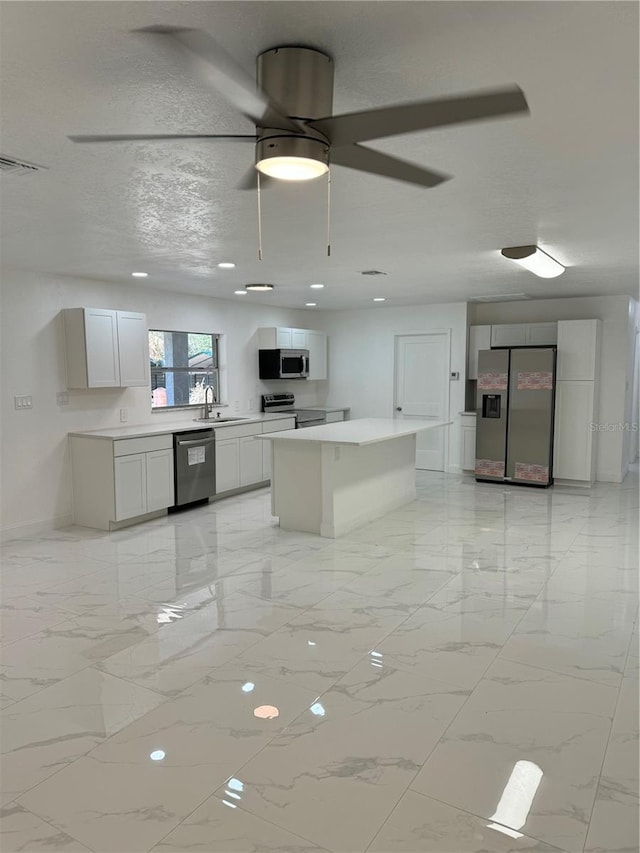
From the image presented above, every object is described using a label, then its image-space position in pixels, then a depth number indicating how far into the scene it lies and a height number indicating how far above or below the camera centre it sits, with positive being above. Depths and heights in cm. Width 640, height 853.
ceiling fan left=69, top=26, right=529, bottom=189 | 141 +68
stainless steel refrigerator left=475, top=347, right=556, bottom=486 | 716 -41
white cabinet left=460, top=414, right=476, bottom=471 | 799 -82
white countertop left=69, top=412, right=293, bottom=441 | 547 -47
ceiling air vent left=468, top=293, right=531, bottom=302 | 726 +108
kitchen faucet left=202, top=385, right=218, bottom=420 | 714 -34
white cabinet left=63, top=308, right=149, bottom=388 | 543 +34
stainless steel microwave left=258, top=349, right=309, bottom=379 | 794 +26
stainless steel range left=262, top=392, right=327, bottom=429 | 816 -38
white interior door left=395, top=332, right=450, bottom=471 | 830 -5
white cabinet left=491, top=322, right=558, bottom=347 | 759 +62
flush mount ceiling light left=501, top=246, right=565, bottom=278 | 431 +94
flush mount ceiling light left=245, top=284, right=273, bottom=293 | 605 +98
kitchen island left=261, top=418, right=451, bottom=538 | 521 -88
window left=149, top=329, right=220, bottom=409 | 672 +18
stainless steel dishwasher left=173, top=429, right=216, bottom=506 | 598 -87
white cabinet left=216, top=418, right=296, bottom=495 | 657 -87
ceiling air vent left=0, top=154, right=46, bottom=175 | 249 +94
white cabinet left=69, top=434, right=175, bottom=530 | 533 -90
